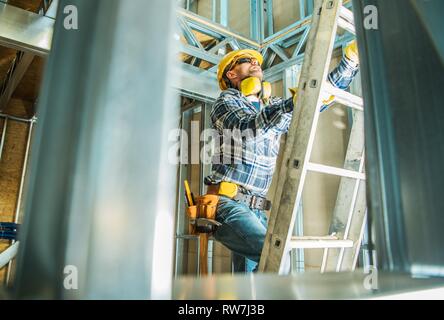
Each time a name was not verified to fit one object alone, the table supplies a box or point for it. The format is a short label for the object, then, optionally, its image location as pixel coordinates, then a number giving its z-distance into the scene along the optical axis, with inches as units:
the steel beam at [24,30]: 105.9
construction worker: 68.7
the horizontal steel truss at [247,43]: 130.4
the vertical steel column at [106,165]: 14.3
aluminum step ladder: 55.9
